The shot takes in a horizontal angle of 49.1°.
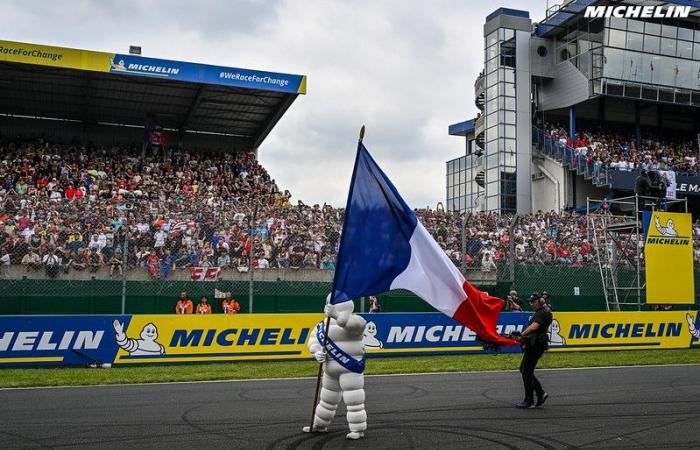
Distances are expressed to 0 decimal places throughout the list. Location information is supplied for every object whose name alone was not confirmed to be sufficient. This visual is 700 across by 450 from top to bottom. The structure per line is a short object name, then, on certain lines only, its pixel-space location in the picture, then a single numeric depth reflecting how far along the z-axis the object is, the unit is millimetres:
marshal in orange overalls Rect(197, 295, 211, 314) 18123
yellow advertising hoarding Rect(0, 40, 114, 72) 28141
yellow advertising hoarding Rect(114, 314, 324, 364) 15539
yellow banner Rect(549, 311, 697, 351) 18938
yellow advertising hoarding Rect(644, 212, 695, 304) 21344
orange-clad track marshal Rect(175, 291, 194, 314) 17953
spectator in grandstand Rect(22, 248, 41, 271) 16859
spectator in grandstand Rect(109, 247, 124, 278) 17391
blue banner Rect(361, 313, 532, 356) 17344
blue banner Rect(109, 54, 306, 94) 29797
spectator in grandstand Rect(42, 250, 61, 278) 17156
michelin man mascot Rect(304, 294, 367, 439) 8109
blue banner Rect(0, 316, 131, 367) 14656
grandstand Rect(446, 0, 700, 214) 41031
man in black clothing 10547
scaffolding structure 22078
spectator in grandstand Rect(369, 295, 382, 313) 19781
